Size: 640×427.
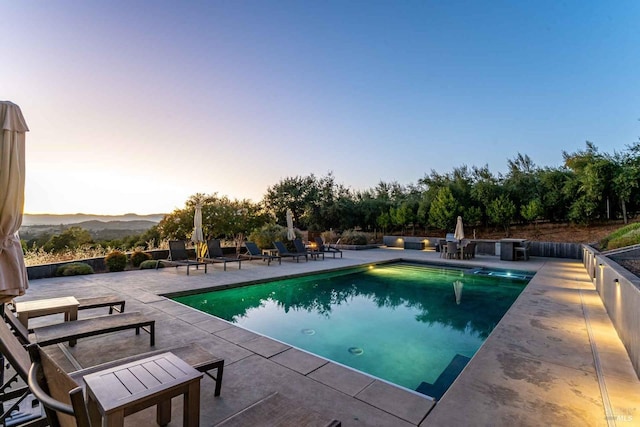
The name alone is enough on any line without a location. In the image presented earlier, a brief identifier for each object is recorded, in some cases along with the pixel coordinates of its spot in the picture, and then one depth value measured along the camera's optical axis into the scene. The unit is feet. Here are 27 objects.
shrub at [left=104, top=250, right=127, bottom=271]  27.99
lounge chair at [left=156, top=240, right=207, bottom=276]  29.34
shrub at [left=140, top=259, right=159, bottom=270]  29.73
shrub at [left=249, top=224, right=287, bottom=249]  43.16
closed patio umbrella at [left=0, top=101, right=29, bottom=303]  7.07
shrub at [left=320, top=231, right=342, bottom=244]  57.82
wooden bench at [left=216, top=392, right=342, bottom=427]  4.80
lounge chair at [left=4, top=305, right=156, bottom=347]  8.66
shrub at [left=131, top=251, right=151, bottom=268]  30.78
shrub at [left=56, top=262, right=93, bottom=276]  25.29
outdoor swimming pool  12.76
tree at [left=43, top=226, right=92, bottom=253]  44.37
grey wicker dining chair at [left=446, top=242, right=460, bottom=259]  38.27
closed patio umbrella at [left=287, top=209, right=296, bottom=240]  40.57
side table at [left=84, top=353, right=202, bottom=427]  4.64
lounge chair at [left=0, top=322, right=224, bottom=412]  5.12
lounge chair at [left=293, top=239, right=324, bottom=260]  37.53
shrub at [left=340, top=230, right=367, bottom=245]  54.24
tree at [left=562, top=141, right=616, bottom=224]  46.73
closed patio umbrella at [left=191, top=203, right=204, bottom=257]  31.40
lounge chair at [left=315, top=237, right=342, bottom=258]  40.17
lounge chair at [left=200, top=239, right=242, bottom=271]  32.04
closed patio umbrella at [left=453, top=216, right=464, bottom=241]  39.47
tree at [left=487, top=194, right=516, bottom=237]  54.35
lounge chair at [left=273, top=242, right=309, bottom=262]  34.42
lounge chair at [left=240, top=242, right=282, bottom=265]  32.65
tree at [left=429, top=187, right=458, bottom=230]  57.31
